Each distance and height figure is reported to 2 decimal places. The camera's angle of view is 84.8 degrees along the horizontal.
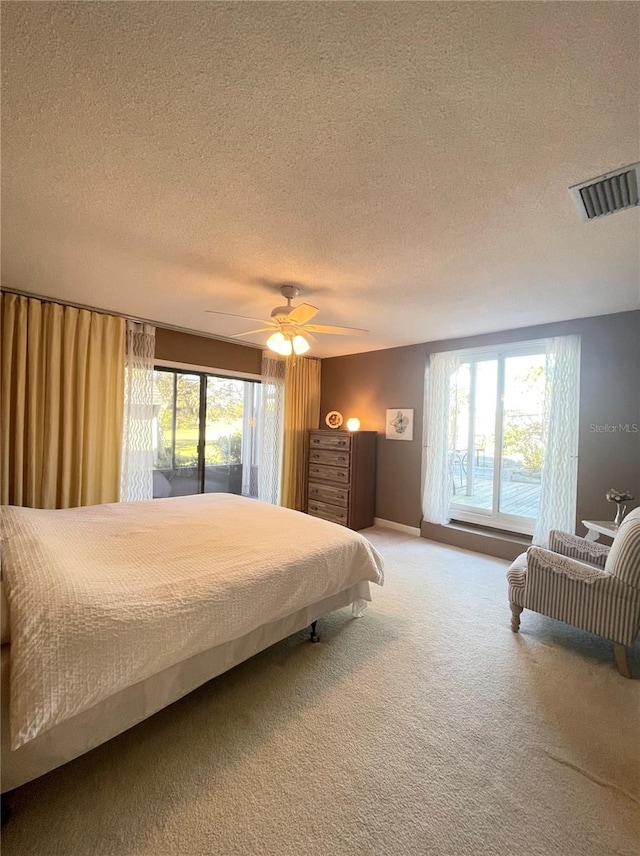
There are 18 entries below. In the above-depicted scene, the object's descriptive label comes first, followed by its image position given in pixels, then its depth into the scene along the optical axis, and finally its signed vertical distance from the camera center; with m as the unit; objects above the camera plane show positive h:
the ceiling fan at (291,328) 2.54 +0.78
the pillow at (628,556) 1.97 -0.66
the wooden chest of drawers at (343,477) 4.61 -0.63
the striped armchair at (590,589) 1.98 -0.92
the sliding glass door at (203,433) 4.20 -0.10
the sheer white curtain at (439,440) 4.27 -0.07
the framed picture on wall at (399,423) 4.66 +0.12
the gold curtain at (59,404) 3.04 +0.16
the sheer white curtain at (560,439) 3.40 -0.01
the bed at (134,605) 1.17 -0.77
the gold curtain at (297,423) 5.12 +0.10
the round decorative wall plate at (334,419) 5.23 +0.17
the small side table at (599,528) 2.66 -0.70
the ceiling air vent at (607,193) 1.42 +1.07
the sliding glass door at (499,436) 3.78 +0.00
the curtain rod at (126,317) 3.04 +1.11
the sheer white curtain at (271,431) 4.92 -0.04
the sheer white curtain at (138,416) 3.74 +0.09
